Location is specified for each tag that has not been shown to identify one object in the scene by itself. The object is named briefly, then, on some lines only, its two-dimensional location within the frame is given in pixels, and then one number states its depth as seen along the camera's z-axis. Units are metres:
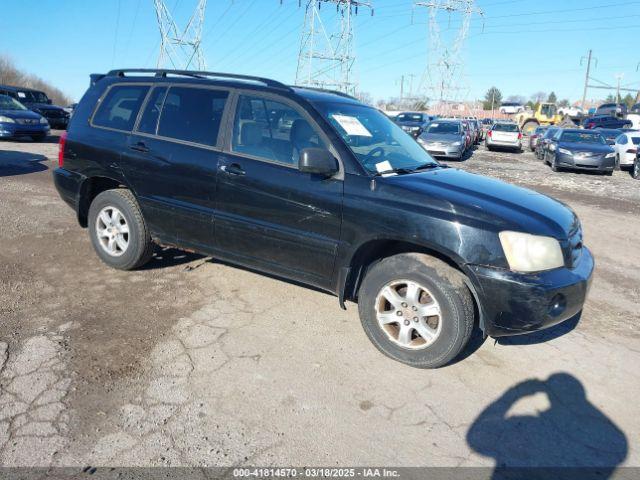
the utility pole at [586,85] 55.16
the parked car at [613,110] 39.17
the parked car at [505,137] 24.98
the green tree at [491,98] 97.50
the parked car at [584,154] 15.24
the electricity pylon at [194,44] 34.81
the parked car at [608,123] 29.99
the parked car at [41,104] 21.23
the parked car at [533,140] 25.45
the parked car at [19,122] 15.19
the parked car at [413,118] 25.88
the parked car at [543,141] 19.89
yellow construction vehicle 45.53
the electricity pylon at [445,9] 49.23
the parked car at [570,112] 50.27
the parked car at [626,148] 16.69
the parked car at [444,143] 17.17
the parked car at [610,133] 20.80
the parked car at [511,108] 62.06
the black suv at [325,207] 3.16
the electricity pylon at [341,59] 37.50
